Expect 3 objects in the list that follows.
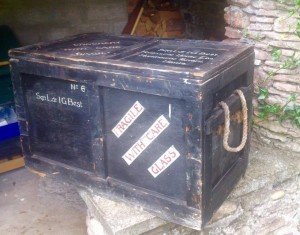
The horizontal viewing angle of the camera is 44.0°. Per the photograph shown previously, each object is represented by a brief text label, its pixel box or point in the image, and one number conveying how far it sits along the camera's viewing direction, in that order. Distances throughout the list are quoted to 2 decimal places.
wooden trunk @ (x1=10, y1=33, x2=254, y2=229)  1.58
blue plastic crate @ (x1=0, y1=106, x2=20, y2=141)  3.14
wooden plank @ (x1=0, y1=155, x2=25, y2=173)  3.36
